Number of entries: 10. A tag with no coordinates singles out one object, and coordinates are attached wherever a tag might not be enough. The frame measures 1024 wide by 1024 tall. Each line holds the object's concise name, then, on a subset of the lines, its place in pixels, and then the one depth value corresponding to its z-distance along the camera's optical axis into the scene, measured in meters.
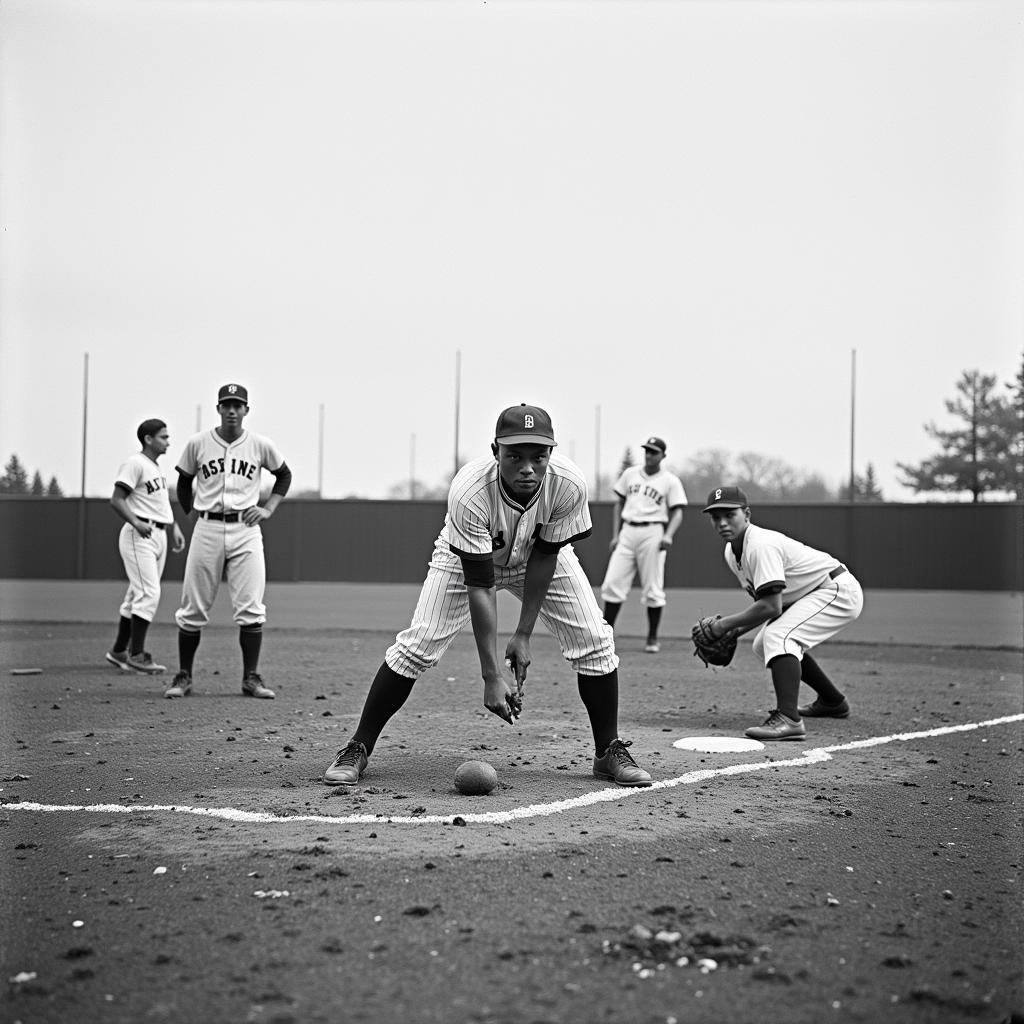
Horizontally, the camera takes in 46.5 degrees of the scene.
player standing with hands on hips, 8.66
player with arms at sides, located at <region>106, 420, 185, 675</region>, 10.15
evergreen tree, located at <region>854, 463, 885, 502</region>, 33.12
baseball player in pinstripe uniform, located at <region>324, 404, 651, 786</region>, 5.16
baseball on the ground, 5.33
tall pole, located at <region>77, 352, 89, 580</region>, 29.53
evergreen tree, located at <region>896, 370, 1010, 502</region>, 42.72
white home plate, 6.71
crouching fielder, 7.32
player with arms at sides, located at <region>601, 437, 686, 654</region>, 12.71
